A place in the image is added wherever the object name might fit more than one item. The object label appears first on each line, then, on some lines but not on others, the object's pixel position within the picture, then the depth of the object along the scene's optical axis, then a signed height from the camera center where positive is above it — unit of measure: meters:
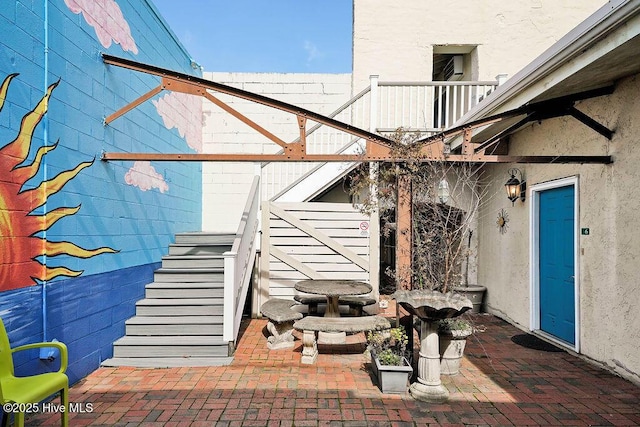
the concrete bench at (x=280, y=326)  4.99 -1.38
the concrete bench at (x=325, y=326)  4.32 -1.18
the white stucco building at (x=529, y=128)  3.92 +1.32
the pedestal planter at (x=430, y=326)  3.48 -0.99
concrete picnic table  4.99 -0.91
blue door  4.96 -0.52
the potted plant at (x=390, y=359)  3.68 -1.36
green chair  2.48 -1.13
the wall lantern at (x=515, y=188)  5.95 +0.53
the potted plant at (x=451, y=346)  4.10 -1.30
